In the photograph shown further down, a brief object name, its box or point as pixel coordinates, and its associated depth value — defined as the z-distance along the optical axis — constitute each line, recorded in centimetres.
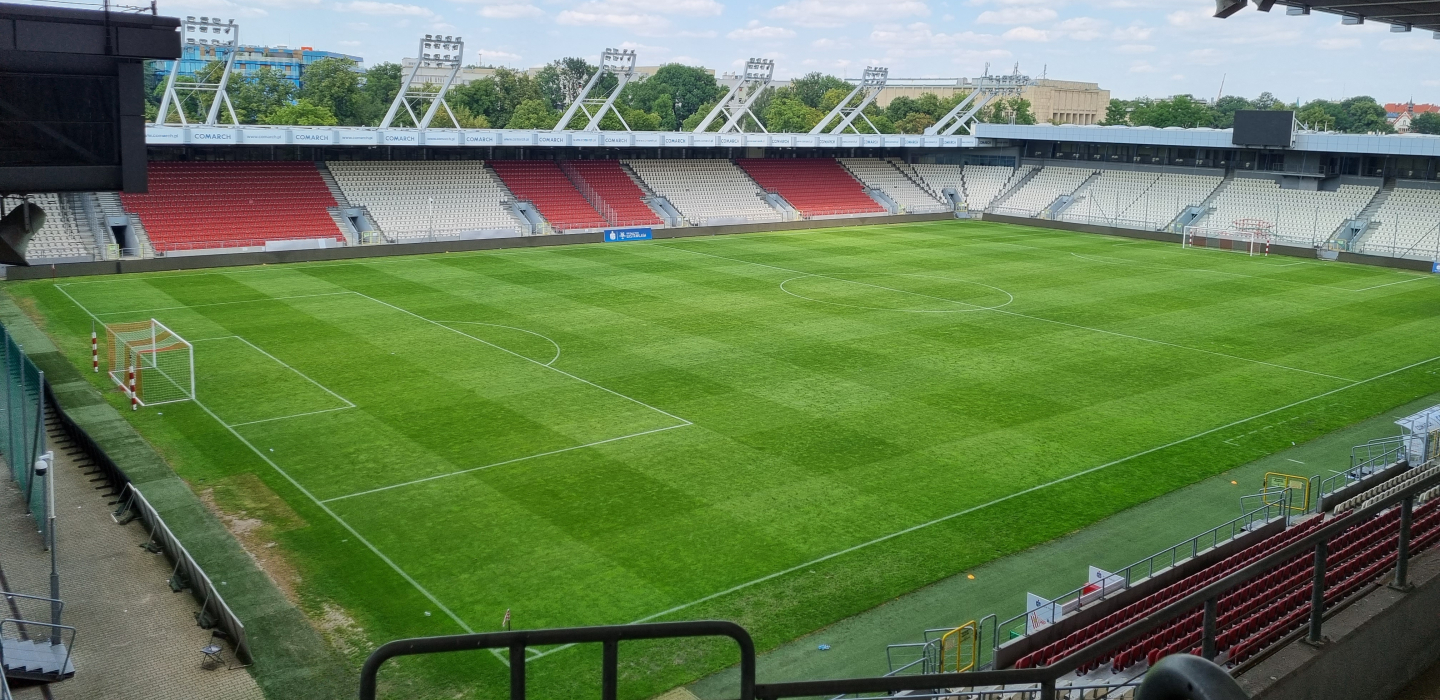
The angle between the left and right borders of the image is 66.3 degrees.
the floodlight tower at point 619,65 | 6719
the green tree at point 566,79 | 14925
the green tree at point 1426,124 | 14988
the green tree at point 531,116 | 10238
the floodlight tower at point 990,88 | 8062
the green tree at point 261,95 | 10231
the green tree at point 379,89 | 10726
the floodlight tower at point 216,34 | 5322
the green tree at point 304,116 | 8844
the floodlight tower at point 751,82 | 7100
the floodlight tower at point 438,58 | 5802
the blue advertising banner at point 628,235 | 5728
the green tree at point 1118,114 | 15025
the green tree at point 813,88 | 14938
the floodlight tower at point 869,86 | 7825
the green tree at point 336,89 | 10206
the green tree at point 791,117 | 12812
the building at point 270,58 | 12988
